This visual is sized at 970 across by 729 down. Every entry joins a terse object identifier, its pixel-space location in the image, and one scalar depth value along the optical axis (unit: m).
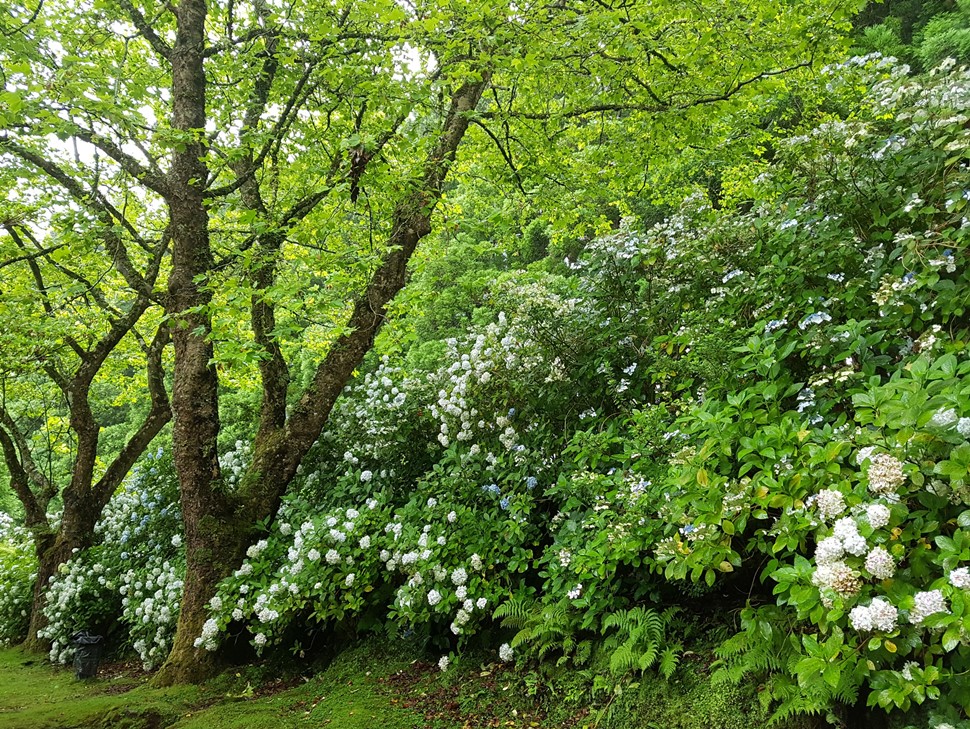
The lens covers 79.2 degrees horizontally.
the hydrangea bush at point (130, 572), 5.43
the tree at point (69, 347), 6.55
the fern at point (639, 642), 2.82
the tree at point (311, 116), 4.18
